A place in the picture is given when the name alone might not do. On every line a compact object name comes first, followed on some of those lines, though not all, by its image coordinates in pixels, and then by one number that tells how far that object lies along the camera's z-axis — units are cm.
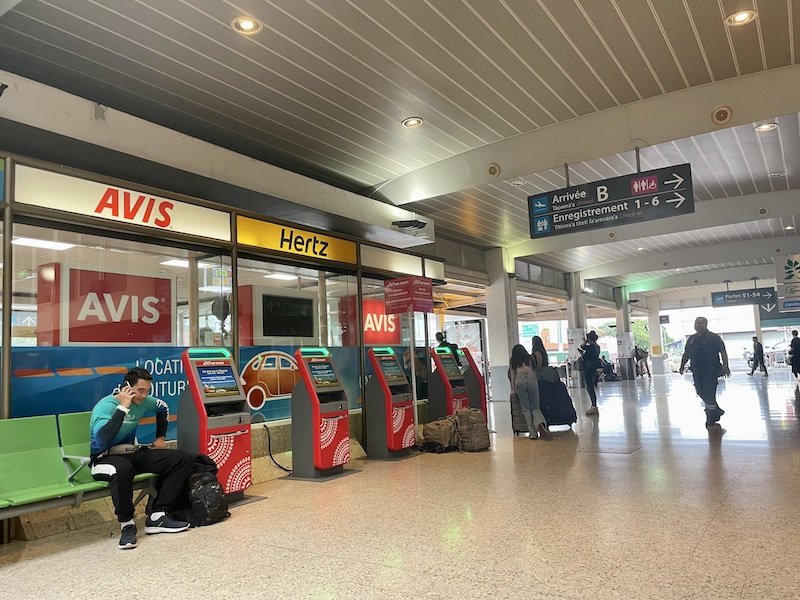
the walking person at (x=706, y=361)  816
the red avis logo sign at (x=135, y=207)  496
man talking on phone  398
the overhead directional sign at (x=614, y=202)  631
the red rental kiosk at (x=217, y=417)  473
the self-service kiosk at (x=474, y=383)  888
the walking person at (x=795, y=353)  1394
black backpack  428
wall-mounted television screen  668
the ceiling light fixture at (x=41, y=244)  457
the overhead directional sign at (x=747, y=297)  2116
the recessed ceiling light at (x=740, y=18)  443
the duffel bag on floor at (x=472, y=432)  698
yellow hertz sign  627
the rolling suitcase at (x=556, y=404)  848
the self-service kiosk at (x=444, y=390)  809
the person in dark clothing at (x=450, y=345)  880
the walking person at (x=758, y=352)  1902
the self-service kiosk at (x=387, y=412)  683
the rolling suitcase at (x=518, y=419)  808
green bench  374
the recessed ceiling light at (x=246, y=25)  418
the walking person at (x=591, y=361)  1102
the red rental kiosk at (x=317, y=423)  582
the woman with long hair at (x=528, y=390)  777
